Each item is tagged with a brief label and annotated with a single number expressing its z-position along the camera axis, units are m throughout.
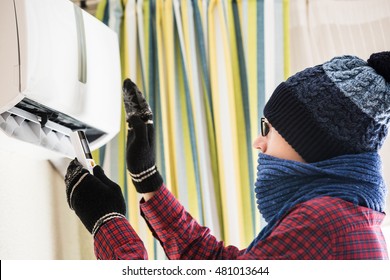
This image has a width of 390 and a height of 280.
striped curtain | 2.14
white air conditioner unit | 1.72
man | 1.58
